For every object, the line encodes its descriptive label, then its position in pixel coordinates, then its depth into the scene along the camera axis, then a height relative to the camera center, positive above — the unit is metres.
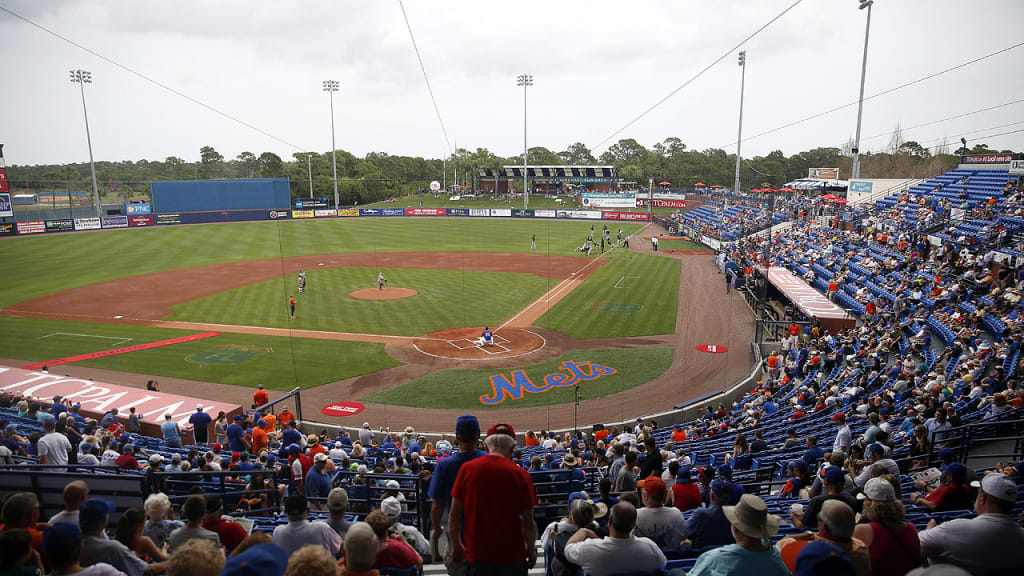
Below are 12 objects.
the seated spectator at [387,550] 4.19 -2.64
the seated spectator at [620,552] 3.91 -2.49
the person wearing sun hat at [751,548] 3.62 -2.32
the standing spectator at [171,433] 12.83 -5.49
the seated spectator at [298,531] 4.61 -2.76
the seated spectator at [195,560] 3.18 -2.07
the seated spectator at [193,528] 4.58 -2.74
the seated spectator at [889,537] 4.12 -2.53
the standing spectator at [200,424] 14.16 -5.66
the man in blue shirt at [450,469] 4.30 -2.08
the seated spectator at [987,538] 4.14 -2.57
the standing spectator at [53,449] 9.40 -4.21
